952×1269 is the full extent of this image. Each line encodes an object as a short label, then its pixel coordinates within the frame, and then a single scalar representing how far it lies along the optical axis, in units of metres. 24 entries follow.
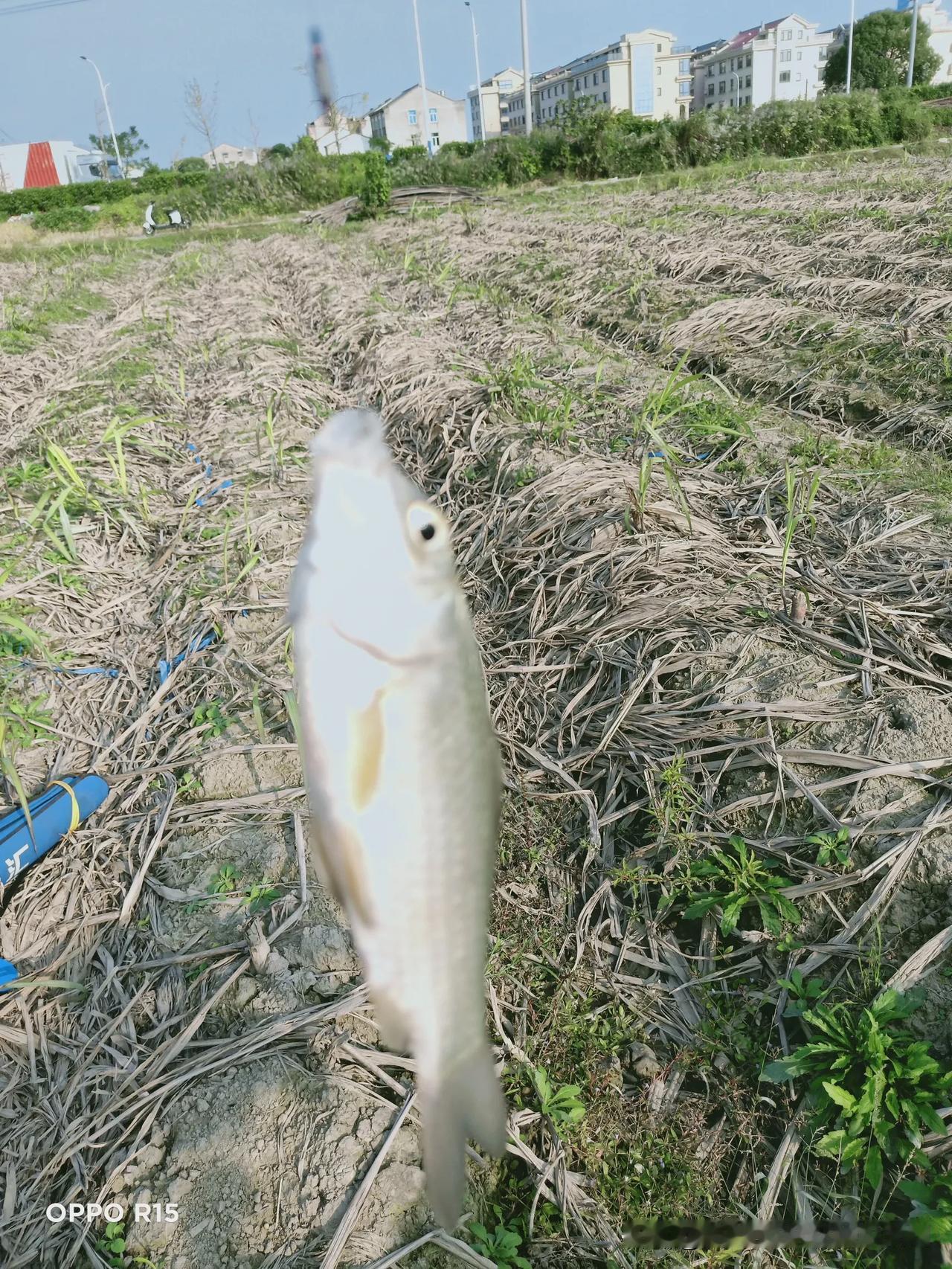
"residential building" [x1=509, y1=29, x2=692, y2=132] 73.56
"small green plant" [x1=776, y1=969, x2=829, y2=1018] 2.00
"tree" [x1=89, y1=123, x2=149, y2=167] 71.44
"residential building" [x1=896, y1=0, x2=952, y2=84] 75.28
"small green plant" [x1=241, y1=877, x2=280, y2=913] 2.39
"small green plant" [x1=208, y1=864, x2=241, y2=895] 2.45
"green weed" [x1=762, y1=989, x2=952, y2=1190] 1.77
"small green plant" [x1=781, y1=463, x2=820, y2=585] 2.96
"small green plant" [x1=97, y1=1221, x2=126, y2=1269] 1.69
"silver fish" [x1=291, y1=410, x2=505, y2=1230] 0.48
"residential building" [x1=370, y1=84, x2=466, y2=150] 62.16
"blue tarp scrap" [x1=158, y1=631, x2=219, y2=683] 3.30
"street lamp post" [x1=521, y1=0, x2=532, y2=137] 31.70
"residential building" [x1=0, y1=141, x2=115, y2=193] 60.47
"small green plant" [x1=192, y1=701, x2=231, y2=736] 3.04
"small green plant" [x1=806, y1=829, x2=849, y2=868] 2.21
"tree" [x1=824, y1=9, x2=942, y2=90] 51.84
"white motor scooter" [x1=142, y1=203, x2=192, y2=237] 28.39
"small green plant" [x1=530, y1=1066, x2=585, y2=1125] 2.01
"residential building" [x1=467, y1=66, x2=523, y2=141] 85.81
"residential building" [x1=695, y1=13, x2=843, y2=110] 70.88
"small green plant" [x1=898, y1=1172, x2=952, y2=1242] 1.59
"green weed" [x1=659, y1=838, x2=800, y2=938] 2.17
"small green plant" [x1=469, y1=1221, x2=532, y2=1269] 1.77
